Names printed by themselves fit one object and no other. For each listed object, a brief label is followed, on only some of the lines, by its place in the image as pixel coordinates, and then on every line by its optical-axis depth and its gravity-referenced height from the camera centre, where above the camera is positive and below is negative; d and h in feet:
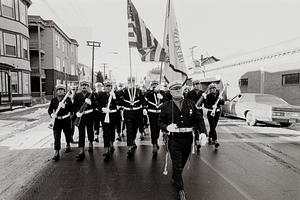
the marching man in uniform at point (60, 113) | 21.97 -2.15
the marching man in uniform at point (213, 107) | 26.25 -1.93
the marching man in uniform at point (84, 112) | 22.36 -2.06
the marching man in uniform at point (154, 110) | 24.20 -2.07
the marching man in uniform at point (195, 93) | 28.09 -0.59
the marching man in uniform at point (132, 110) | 23.52 -1.99
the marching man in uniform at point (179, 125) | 14.62 -2.04
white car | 37.32 -3.24
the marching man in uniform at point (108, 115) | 22.81 -2.45
